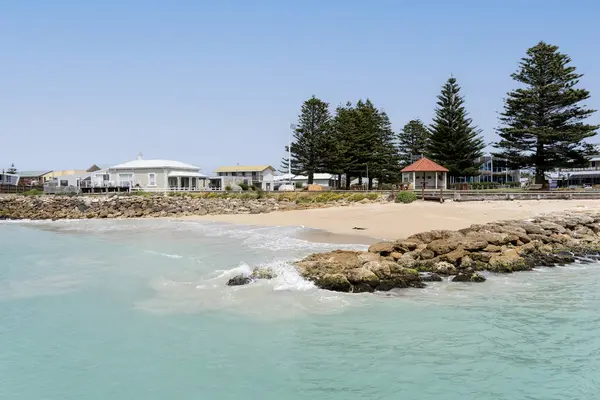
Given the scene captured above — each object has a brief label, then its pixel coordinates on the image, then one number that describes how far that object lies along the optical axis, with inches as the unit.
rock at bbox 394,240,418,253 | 538.0
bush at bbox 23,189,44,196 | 2016.5
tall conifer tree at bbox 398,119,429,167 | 2356.8
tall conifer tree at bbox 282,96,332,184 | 2063.2
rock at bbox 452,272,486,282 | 450.6
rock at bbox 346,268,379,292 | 416.5
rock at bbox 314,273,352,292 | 418.3
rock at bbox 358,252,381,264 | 468.6
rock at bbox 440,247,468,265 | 510.0
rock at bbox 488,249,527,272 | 501.4
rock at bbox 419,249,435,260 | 521.5
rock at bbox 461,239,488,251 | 547.0
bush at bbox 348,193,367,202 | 1390.3
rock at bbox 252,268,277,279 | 458.9
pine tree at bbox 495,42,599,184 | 1537.9
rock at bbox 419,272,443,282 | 450.6
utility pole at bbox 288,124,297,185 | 2068.2
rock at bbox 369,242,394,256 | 527.2
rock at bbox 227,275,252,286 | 442.0
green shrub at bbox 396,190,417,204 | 1253.9
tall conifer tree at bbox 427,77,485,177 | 1840.6
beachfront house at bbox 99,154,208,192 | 1998.0
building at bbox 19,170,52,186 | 3002.0
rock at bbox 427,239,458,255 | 529.3
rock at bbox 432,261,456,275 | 479.6
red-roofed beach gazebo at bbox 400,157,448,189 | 1556.3
